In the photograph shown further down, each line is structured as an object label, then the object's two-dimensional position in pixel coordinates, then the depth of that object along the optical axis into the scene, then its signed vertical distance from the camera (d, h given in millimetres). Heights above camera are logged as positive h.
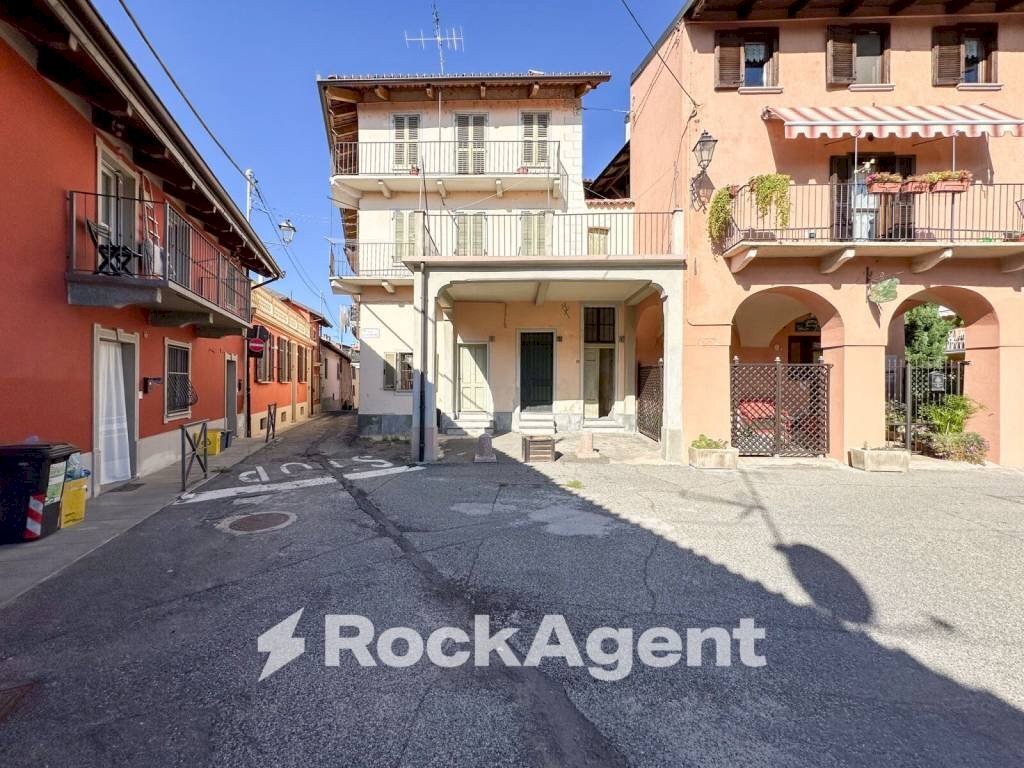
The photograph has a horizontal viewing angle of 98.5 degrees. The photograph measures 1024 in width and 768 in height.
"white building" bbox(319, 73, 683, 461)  12477 +3959
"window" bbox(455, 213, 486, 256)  12656 +4211
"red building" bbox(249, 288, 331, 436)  14727 +650
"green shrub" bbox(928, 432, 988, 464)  8531 -1313
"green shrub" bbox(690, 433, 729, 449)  8420 -1222
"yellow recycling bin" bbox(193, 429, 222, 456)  10000 -1432
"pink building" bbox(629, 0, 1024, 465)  8469 +3568
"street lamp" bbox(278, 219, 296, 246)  17172 +5966
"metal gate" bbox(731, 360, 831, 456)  9062 -624
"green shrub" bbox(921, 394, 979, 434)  8820 -689
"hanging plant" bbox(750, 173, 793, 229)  8133 +3451
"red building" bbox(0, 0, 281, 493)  5156 +1969
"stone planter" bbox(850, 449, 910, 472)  7973 -1475
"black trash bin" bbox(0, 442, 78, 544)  4602 -1164
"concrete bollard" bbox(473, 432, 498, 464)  8836 -1457
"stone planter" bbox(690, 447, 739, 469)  8195 -1455
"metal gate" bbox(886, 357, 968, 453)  9156 -303
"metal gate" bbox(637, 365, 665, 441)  10562 -535
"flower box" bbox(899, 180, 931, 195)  8172 +3570
